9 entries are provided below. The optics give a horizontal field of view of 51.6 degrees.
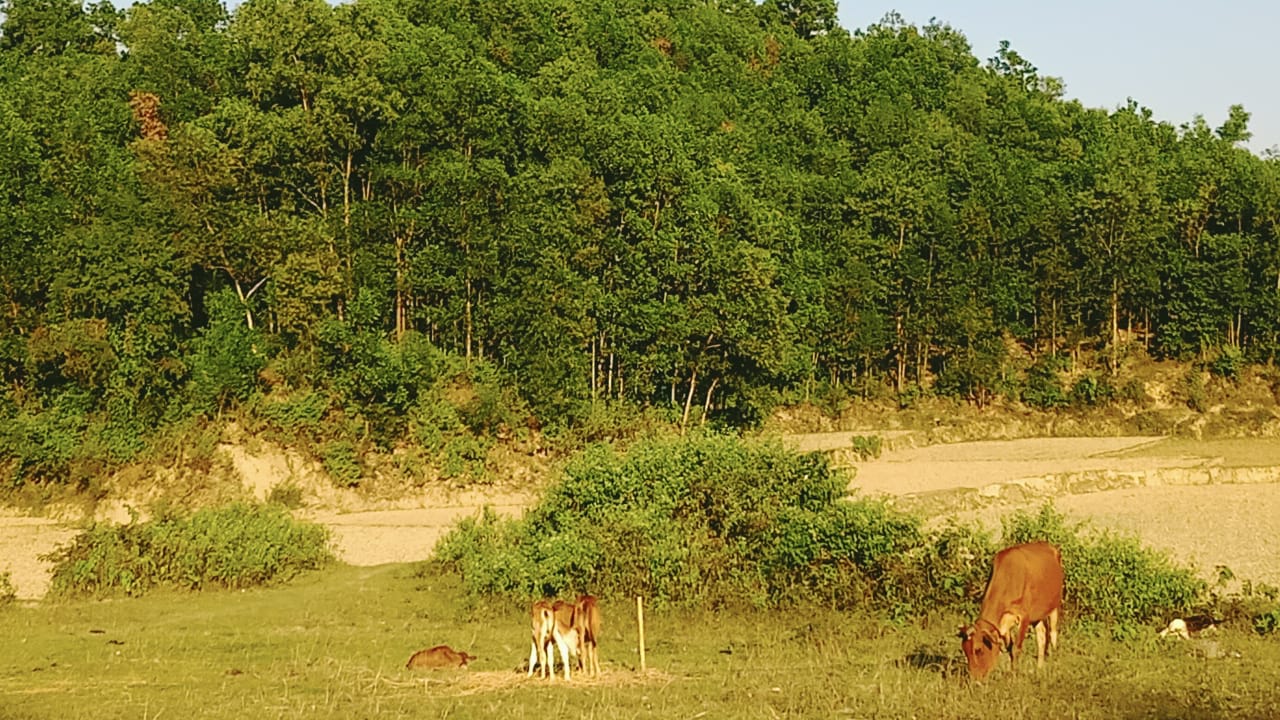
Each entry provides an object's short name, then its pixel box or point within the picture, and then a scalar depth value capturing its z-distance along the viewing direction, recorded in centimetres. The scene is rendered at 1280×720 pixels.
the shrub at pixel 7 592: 2852
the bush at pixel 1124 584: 2236
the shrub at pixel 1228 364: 6969
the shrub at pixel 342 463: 5028
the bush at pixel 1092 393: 6906
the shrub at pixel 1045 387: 6931
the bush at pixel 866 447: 5700
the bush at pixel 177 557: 2953
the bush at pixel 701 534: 2514
